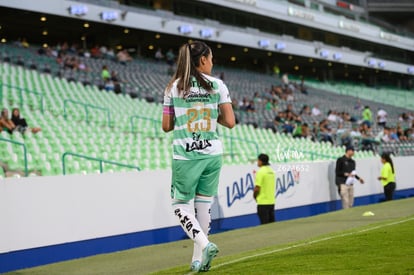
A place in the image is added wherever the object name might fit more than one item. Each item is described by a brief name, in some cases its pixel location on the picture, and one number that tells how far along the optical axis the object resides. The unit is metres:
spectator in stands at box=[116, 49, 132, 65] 36.94
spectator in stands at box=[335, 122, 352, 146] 28.50
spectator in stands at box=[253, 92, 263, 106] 36.67
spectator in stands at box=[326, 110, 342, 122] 37.25
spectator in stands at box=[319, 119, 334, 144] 28.45
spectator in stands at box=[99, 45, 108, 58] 36.80
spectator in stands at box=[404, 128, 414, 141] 31.83
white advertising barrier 11.72
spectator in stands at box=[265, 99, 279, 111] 35.78
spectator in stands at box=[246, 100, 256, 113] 33.09
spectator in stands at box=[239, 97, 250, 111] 32.97
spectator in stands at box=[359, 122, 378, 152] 28.59
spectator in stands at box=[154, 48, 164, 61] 43.07
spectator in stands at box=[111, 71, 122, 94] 29.44
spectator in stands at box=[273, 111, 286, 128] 29.36
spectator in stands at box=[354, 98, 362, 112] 47.25
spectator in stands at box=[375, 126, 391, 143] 31.37
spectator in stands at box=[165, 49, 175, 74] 42.82
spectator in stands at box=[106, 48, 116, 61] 37.11
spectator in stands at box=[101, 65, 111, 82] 30.08
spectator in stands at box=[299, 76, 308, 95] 49.41
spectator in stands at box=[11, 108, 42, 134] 18.41
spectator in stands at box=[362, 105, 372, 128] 38.45
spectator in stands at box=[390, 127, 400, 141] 32.47
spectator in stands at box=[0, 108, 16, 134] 17.88
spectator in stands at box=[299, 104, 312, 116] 38.22
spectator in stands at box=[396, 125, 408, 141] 32.10
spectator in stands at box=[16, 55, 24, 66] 28.09
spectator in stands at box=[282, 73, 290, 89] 48.84
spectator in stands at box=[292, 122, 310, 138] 28.44
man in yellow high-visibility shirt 14.91
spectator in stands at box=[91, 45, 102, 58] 35.84
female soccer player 6.64
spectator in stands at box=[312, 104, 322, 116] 39.66
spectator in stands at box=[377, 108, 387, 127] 40.78
